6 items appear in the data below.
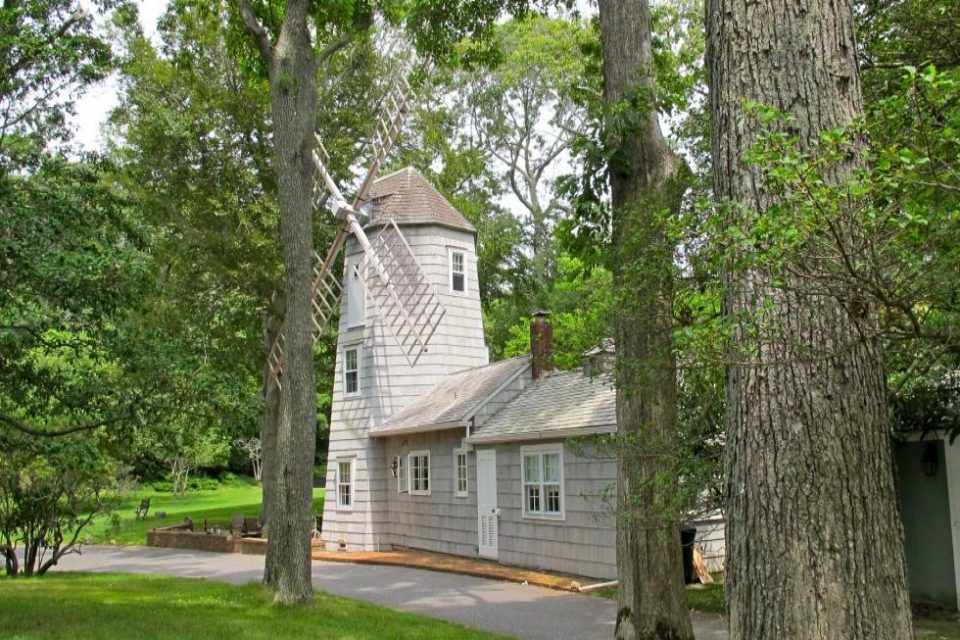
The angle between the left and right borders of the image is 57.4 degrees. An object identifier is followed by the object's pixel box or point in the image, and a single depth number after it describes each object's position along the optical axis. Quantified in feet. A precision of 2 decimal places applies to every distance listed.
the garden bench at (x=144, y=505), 104.12
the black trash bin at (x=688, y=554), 49.21
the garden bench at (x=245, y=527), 82.43
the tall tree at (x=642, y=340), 27.76
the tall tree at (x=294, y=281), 44.42
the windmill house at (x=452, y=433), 55.21
